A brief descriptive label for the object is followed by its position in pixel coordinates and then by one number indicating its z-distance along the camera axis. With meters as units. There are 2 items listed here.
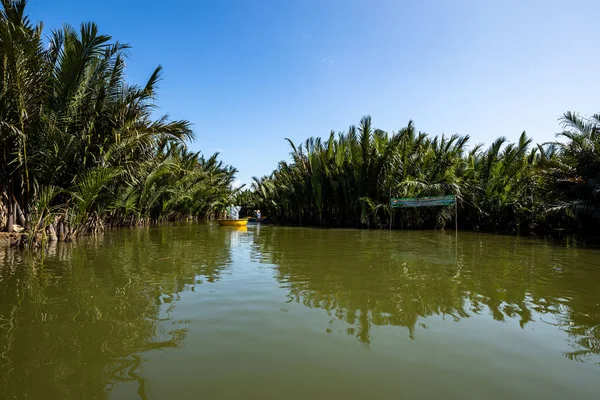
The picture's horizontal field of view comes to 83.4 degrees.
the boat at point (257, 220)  31.71
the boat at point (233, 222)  19.33
